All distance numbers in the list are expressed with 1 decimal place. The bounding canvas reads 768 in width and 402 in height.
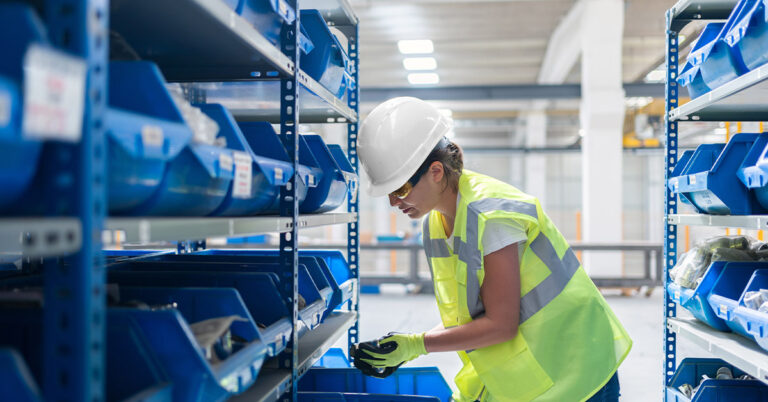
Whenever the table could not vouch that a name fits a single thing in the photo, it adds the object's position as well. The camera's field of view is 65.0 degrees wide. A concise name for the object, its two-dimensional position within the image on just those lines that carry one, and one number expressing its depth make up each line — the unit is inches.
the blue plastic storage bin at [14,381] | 33.1
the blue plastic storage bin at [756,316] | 78.8
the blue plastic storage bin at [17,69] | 30.0
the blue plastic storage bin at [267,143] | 76.9
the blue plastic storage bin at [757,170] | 83.4
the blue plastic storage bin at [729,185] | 93.9
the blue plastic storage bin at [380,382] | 97.3
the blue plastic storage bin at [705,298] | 99.0
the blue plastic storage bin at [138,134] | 39.0
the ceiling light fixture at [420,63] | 433.4
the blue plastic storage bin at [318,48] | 94.1
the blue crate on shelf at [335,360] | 118.5
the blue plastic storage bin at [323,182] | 91.8
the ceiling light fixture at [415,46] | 387.5
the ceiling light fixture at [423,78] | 484.6
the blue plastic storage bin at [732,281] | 97.6
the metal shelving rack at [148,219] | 33.6
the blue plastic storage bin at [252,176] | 60.6
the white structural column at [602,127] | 329.1
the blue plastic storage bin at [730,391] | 100.6
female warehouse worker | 72.3
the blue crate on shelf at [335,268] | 101.0
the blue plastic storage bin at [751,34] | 80.0
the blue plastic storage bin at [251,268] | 82.6
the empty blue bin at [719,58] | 89.9
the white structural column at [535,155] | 601.9
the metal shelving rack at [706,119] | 84.1
